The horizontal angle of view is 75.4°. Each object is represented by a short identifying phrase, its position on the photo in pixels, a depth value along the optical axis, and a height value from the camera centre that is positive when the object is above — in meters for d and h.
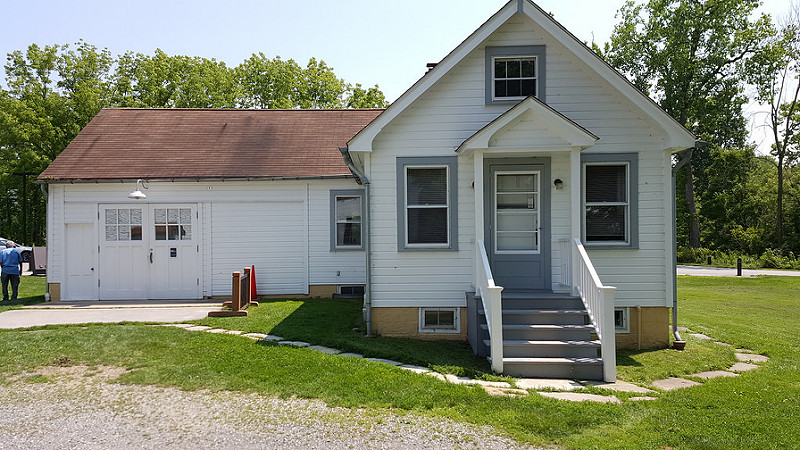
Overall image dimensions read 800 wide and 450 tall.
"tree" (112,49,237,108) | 31.39 +9.00
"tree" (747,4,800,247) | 33.62 +9.33
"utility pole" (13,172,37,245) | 28.49 +1.34
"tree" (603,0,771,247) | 34.28 +11.71
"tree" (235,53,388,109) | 34.41 +9.51
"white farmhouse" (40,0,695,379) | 8.12 +0.42
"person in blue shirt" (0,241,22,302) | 13.84 -0.99
